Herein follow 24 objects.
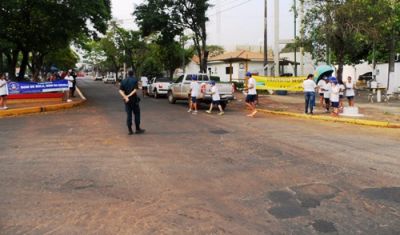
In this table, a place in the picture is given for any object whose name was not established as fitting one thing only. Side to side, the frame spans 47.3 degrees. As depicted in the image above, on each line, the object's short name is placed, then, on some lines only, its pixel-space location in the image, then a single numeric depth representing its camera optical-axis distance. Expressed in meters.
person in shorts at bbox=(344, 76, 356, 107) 18.19
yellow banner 24.97
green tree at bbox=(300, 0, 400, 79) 23.95
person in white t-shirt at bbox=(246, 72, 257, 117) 17.72
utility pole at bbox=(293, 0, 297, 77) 26.66
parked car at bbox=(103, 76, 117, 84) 79.53
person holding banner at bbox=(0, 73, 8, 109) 18.95
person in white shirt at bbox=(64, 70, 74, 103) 24.30
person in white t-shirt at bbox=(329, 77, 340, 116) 16.97
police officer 12.30
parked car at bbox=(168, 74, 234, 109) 20.42
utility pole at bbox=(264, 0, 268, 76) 32.53
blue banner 23.22
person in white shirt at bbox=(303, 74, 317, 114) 17.53
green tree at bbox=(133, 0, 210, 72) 33.91
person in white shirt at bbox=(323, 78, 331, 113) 18.48
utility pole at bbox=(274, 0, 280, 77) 29.46
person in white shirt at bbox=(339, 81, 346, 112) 17.28
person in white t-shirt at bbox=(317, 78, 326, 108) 18.95
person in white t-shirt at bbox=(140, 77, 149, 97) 32.53
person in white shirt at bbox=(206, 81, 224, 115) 18.59
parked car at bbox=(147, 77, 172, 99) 30.41
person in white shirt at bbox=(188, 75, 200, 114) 18.81
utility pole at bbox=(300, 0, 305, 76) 25.95
